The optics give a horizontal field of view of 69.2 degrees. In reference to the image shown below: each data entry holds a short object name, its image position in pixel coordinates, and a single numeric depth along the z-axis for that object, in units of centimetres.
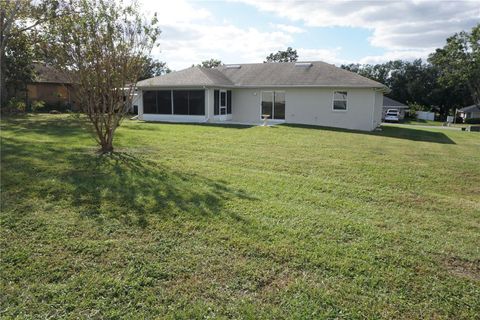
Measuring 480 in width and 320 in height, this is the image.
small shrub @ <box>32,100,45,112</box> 2708
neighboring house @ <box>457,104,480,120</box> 4998
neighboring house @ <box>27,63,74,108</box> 3061
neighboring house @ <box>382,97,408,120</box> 4725
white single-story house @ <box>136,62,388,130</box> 1945
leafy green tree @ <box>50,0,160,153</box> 859
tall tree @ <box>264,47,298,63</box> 6081
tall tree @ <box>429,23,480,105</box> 4278
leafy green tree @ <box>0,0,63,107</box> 1872
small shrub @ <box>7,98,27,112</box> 2535
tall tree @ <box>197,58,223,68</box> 5366
